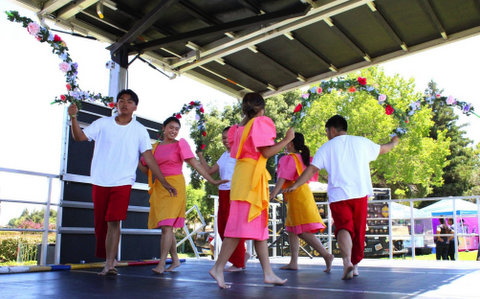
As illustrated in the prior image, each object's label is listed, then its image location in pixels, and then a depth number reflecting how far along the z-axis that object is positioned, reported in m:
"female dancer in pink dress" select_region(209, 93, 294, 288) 3.66
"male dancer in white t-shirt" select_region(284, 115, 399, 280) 4.48
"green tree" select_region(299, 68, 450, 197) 23.98
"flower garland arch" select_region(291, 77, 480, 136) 6.72
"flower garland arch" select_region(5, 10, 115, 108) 5.31
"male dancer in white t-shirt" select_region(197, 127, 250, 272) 5.76
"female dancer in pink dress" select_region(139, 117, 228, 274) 5.29
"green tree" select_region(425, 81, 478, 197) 39.22
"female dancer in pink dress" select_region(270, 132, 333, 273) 5.76
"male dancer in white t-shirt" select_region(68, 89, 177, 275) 4.73
